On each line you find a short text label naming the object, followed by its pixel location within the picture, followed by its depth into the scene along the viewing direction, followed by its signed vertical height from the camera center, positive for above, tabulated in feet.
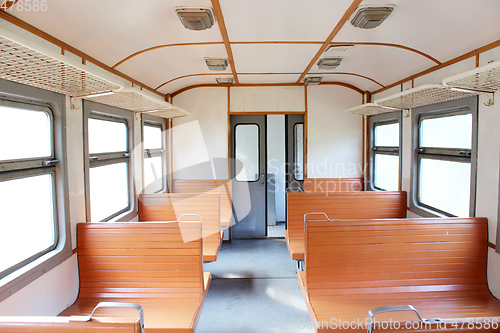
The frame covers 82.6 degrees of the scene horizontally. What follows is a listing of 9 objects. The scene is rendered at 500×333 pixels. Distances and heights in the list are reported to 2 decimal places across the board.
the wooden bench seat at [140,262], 8.06 -3.10
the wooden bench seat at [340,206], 12.37 -2.39
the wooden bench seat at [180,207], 12.75 -2.40
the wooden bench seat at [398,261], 8.18 -3.20
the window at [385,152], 14.64 +0.01
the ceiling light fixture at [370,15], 6.88 +3.46
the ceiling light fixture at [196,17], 7.01 +3.50
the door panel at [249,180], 18.10 -1.70
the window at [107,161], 9.64 -0.25
